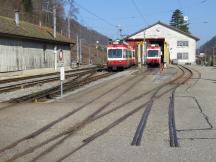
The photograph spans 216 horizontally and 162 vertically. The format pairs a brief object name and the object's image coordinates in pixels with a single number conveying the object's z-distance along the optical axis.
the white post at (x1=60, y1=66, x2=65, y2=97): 17.31
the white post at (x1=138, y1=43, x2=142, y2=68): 52.55
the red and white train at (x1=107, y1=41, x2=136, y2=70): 40.48
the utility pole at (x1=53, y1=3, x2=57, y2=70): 41.23
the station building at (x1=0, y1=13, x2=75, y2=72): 34.95
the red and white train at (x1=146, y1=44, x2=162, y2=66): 52.67
